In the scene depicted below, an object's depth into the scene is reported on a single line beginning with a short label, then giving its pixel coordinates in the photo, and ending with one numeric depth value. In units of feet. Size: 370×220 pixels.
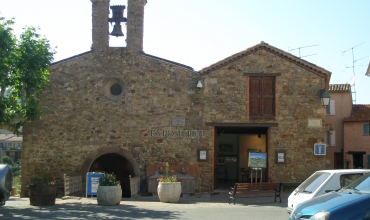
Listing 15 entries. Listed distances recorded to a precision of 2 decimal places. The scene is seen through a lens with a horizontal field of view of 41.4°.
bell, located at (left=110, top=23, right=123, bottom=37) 73.97
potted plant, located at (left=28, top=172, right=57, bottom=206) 54.44
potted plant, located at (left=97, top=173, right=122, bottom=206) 55.31
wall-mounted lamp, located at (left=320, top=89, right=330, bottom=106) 70.49
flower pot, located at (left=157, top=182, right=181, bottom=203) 60.39
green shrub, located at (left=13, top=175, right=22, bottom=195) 75.97
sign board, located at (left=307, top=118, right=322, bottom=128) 71.87
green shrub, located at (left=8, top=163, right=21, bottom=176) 174.70
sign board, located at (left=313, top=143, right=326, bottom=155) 71.20
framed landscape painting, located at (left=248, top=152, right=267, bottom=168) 69.26
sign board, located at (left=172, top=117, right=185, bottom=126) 72.64
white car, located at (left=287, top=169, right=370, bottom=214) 37.68
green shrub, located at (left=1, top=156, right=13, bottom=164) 177.00
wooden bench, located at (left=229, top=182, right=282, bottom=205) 60.06
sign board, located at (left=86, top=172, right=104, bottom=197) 64.39
